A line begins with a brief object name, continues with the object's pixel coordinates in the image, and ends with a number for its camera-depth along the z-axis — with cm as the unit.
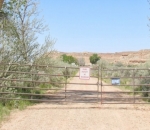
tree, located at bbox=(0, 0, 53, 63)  1475
